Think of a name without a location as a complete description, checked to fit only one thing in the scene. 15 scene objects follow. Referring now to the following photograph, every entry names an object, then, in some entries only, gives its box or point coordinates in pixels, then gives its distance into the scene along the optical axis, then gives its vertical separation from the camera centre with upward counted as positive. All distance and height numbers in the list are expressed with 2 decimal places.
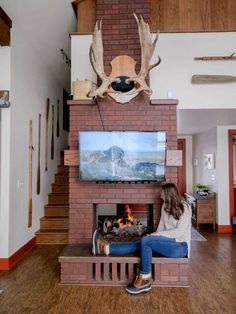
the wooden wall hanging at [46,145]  5.23 +0.37
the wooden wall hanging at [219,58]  3.83 +1.45
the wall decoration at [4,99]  3.46 +0.82
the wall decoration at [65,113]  6.70 +1.27
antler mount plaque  3.22 +1.09
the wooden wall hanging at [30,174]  4.31 -0.13
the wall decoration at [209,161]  5.97 +0.09
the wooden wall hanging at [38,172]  4.70 -0.11
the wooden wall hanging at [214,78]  3.79 +1.17
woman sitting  2.87 -0.81
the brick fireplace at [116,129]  3.57 +0.27
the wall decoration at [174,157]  3.49 +0.09
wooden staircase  4.61 -0.90
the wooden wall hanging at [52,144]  5.63 +0.42
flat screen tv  3.40 +0.12
